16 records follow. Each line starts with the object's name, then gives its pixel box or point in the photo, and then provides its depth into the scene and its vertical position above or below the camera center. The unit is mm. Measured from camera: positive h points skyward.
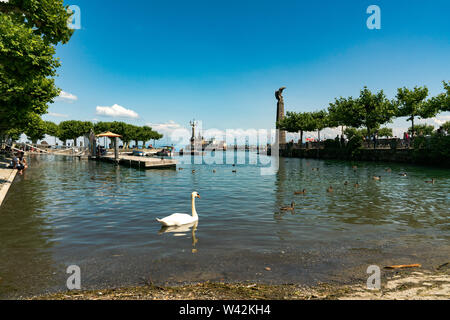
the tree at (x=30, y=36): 11195 +5109
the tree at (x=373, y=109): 52812 +8675
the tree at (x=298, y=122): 78375 +8997
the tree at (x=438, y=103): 37812 +7300
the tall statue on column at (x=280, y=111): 88000 +13807
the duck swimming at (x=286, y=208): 12898 -2540
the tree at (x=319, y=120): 77062 +9259
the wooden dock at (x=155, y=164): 33938 -1167
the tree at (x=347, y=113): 56406 +8470
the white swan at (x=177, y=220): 9727 -2332
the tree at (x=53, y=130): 95194 +8812
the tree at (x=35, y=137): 97250 +6460
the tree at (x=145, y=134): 119081 +9321
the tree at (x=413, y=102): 46812 +8778
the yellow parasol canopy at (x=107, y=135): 41094 +2967
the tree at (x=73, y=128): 94250 +9202
